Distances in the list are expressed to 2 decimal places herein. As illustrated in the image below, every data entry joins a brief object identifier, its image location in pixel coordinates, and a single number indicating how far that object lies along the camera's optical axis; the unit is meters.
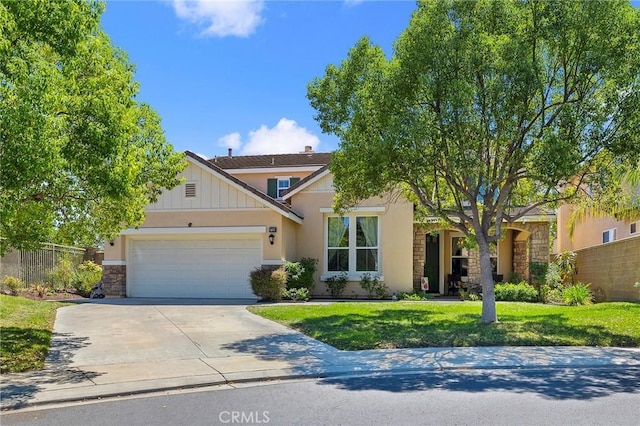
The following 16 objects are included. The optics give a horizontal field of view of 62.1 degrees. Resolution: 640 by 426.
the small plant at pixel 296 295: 18.77
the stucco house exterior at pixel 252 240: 20.03
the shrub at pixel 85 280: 21.31
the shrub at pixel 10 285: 17.97
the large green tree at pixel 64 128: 6.46
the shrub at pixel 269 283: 18.28
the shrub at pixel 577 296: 18.02
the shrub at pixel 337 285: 20.53
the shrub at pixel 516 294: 19.56
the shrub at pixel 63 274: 21.29
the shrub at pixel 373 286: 20.34
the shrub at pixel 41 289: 19.19
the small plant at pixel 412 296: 19.70
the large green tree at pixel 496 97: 10.23
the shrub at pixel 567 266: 22.72
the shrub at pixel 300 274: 19.27
